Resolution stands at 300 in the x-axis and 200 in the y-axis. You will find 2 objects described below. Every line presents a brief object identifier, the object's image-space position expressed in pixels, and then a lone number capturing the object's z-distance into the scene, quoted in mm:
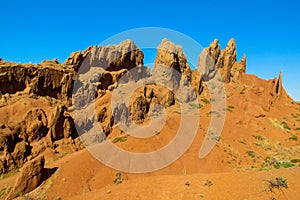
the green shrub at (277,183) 13117
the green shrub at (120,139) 27258
